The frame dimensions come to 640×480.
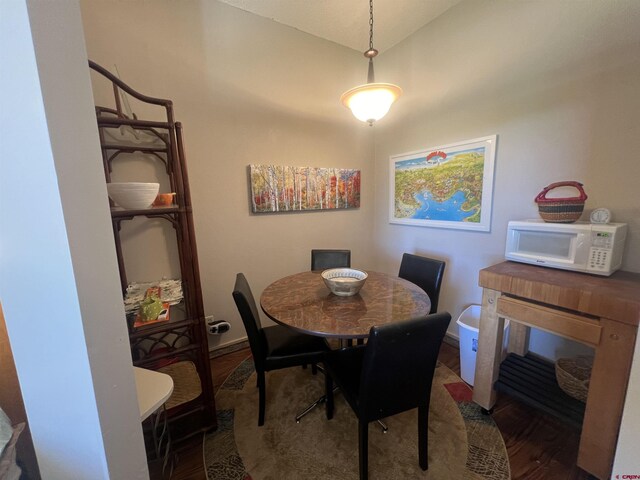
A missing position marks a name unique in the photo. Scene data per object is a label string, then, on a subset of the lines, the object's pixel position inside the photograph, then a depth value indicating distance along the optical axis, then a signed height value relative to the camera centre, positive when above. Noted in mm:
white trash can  1840 -1131
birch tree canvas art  2385 +143
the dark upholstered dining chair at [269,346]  1404 -916
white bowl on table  1579 -536
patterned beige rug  1303 -1404
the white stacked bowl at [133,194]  1229 +58
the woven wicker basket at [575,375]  1394 -1064
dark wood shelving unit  1388 -663
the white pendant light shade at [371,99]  1476 +627
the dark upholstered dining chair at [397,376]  1036 -793
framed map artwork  2082 +130
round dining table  1260 -621
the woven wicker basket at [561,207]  1461 -62
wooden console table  1108 -611
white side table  965 -1097
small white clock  1427 -112
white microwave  1331 -283
